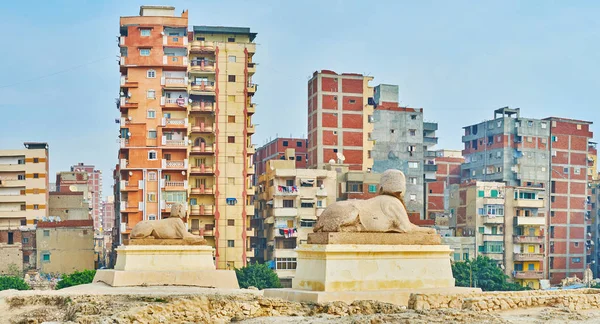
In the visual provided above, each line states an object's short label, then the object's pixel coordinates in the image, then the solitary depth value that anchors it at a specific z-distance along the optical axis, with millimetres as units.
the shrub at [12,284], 57766
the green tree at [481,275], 68500
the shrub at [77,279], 54562
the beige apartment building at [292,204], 67938
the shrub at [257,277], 61184
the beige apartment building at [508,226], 77812
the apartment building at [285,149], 88625
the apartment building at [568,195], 86875
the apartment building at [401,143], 79875
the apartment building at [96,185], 149812
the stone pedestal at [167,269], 28672
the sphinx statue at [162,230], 29297
